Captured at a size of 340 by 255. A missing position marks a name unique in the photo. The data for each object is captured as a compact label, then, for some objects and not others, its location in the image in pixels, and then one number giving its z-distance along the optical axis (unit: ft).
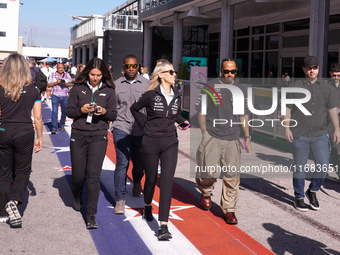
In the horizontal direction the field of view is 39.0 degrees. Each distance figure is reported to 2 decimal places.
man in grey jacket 20.16
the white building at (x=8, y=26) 337.11
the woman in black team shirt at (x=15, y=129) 17.67
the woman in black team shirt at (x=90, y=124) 18.35
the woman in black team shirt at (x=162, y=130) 17.13
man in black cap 20.98
